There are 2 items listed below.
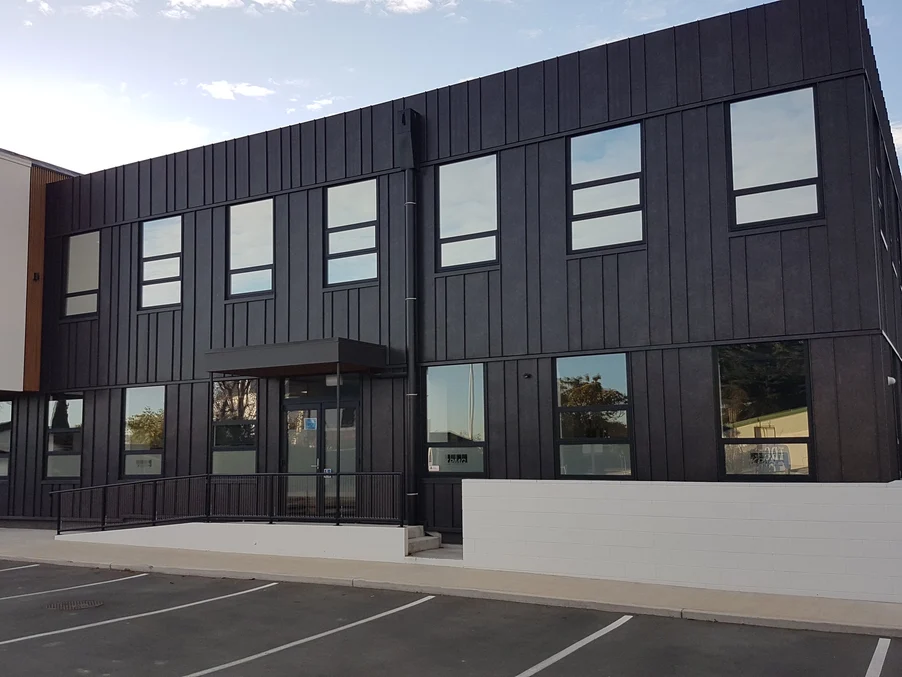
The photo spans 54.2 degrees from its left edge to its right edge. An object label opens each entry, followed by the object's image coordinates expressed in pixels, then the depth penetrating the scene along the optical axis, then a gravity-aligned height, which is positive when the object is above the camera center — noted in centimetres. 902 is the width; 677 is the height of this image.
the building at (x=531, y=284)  1212 +261
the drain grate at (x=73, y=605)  1040 -185
